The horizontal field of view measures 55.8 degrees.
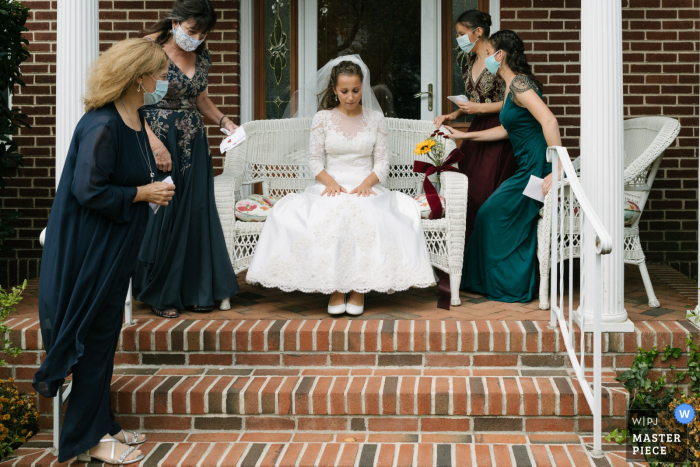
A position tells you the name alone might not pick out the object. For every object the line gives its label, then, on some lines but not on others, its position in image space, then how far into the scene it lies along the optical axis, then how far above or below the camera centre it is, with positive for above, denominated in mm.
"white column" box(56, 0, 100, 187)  3506 +939
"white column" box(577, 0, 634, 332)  3320 +478
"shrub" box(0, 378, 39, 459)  3156 -890
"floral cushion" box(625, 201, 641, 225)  4012 +137
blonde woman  2574 +15
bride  3744 -58
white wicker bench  4797 +597
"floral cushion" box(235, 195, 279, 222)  4113 +175
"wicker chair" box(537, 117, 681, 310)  3918 +116
